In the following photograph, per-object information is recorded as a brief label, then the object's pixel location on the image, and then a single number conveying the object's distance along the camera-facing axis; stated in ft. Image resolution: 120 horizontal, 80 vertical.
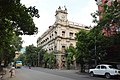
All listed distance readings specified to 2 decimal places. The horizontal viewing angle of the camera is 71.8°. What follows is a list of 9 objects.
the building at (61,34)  82.92
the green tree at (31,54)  108.97
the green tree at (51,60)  82.17
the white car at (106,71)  31.54
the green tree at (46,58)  87.95
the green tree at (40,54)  99.34
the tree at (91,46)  42.41
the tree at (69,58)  70.94
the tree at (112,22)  30.68
